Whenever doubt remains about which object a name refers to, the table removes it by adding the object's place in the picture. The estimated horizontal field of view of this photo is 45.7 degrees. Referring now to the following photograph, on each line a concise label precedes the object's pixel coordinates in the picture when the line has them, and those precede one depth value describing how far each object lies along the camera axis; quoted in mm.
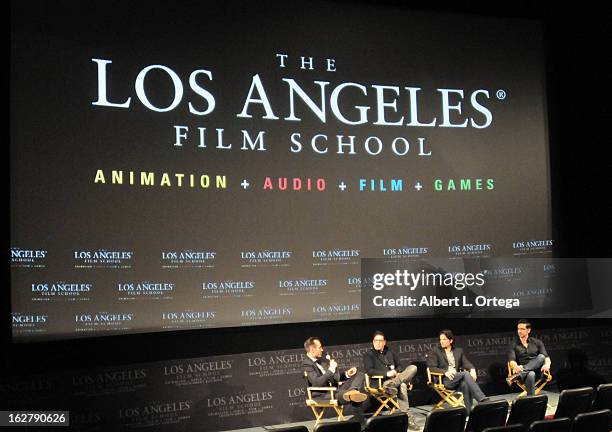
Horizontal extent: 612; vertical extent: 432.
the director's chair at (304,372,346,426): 6633
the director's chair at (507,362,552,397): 7498
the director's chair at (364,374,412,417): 6910
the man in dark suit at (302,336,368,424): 6684
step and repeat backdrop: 6289
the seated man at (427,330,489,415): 7082
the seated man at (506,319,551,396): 7418
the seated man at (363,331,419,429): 6973
